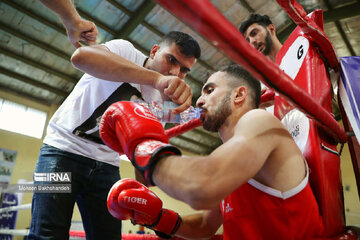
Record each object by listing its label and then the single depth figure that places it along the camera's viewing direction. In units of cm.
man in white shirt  109
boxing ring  55
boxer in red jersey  67
